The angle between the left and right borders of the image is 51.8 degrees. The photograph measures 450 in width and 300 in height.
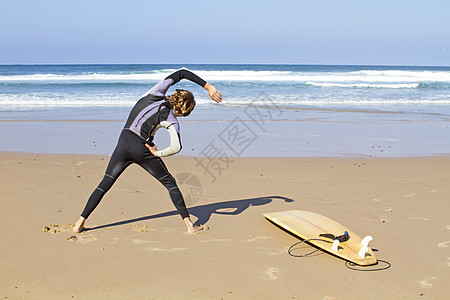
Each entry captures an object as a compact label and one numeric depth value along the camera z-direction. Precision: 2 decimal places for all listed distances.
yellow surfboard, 3.83
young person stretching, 4.09
